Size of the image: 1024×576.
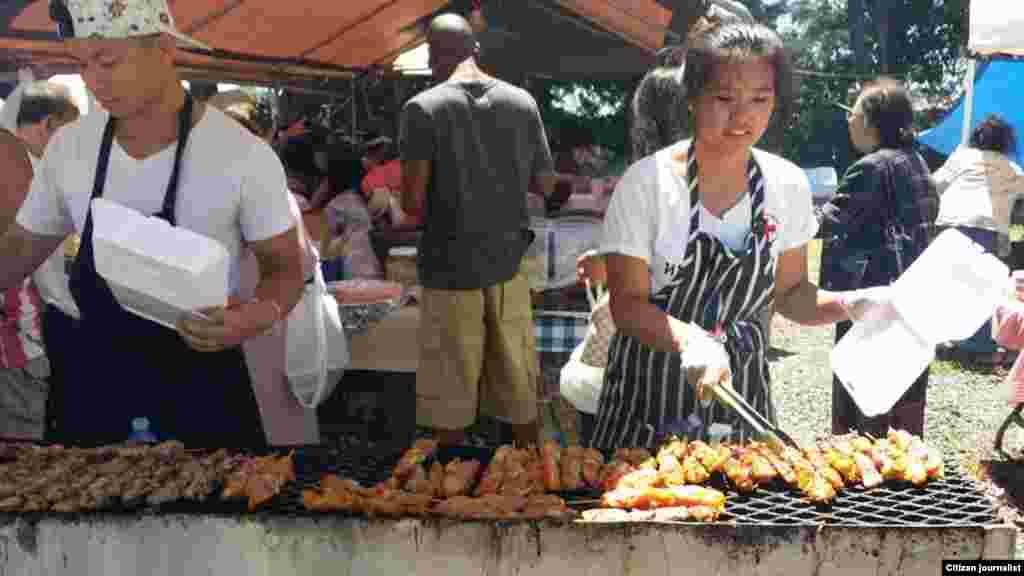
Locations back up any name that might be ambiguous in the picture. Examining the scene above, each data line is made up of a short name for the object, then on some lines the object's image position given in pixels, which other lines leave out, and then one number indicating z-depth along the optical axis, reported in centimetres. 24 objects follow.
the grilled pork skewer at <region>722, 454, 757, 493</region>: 232
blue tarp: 940
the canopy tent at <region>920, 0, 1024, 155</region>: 679
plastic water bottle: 273
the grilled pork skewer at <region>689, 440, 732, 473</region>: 241
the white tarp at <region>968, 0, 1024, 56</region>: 678
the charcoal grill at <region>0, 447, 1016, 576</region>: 204
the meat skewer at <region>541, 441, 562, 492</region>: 238
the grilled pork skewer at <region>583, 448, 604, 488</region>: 241
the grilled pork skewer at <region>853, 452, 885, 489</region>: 233
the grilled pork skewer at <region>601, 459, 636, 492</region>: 235
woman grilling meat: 247
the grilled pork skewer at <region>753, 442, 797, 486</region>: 233
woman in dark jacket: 510
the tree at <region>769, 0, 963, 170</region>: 3108
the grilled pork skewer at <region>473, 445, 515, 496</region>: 233
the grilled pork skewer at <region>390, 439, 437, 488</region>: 245
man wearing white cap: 246
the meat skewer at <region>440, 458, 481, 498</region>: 233
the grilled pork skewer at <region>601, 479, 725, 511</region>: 218
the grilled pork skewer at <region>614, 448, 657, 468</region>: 247
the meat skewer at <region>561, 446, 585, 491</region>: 239
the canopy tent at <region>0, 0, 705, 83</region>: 638
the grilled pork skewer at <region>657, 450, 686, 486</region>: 233
